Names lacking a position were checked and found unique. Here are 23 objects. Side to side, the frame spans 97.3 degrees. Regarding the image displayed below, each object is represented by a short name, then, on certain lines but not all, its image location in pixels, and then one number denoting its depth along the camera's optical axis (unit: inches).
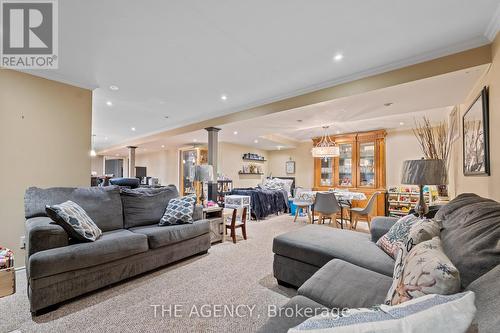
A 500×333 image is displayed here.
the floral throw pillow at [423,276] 31.8
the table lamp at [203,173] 151.6
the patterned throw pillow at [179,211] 117.8
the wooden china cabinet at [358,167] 230.5
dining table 189.3
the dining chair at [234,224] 147.0
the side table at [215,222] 140.9
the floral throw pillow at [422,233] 53.2
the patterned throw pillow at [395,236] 73.1
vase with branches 146.7
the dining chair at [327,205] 175.8
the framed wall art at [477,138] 86.3
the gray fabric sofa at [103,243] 73.0
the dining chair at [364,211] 176.6
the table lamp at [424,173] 93.2
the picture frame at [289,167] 325.4
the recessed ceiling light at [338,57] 98.0
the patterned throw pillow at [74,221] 81.4
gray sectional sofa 36.9
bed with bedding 232.2
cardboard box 44.6
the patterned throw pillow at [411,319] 22.2
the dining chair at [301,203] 215.7
